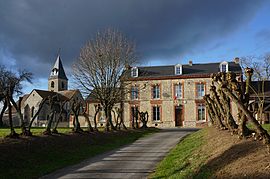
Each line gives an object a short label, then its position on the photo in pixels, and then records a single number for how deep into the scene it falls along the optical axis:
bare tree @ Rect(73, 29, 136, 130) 31.22
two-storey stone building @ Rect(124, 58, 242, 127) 49.19
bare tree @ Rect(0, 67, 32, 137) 51.53
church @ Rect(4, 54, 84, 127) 72.48
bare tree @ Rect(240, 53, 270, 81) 34.41
